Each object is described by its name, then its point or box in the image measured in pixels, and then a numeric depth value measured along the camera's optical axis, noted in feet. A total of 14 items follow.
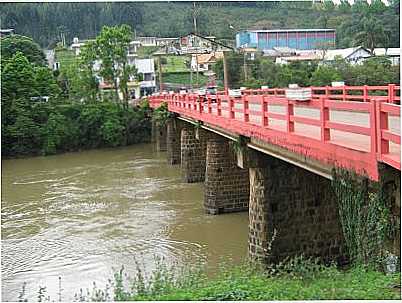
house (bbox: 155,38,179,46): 243.11
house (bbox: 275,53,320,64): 154.71
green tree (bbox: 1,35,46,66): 156.76
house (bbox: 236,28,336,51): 213.46
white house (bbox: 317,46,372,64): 141.33
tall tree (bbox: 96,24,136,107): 140.77
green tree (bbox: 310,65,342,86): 108.37
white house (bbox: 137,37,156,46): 256.71
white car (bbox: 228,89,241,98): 51.48
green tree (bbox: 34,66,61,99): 129.59
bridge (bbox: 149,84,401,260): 21.75
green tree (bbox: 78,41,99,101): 142.00
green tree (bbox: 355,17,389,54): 149.79
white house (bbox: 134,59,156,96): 196.85
